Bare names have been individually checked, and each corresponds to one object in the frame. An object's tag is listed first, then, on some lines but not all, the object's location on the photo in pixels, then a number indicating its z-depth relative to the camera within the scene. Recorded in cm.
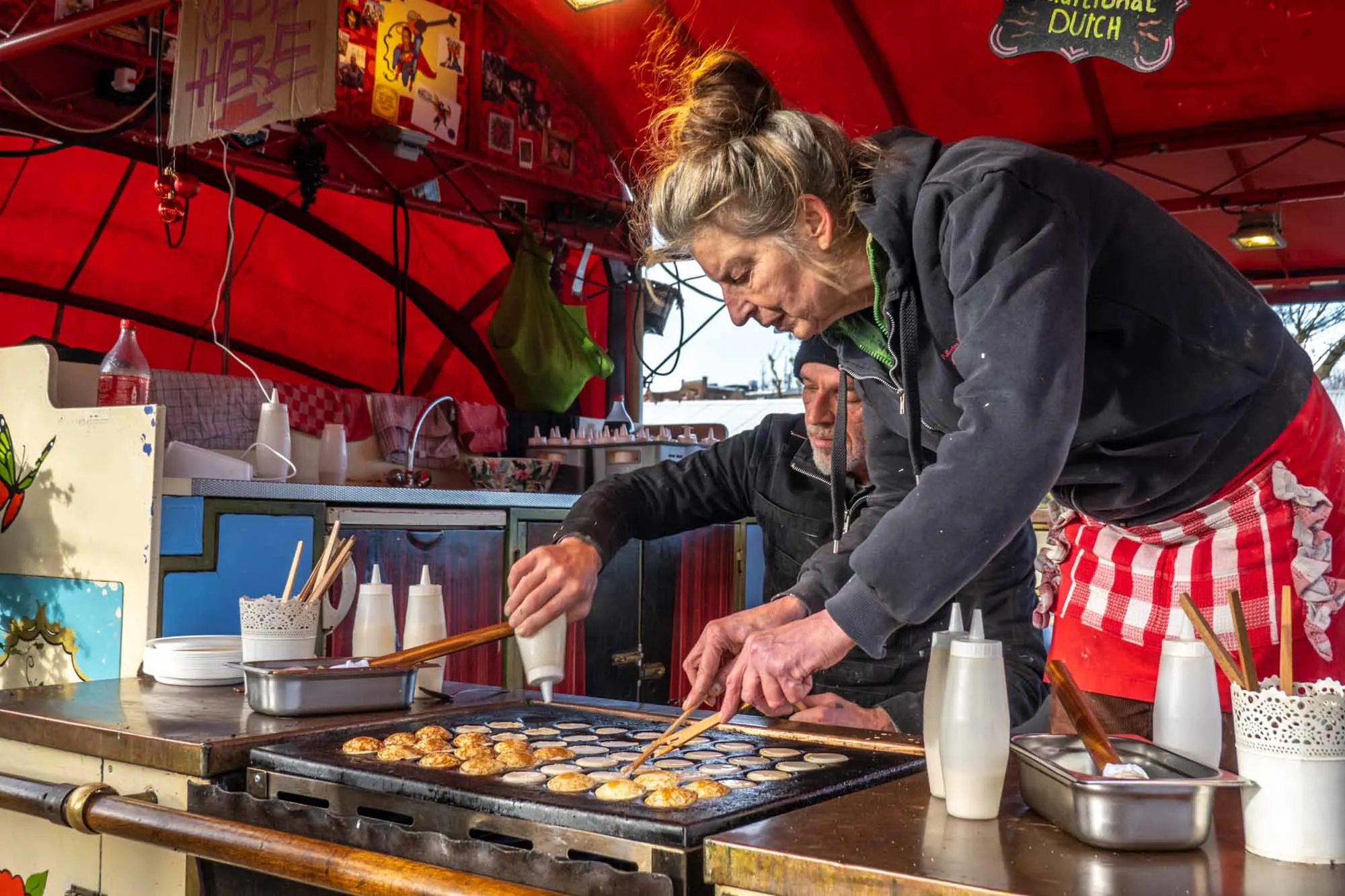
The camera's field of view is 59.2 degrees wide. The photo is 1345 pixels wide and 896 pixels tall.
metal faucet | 468
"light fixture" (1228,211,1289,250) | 660
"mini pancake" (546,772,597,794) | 128
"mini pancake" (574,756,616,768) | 141
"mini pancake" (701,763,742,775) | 140
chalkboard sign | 374
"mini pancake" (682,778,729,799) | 125
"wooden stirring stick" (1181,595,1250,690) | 107
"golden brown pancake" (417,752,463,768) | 140
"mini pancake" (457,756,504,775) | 137
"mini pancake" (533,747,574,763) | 145
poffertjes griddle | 113
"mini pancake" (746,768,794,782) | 135
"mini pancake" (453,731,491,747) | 151
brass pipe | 110
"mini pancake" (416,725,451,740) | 154
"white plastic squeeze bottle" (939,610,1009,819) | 113
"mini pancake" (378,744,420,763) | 143
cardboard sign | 303
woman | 123
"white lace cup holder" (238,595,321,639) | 191
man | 198
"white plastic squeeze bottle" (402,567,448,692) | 198
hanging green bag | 579
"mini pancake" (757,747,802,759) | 150
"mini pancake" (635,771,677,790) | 128
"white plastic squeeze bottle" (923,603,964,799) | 124
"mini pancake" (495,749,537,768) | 142
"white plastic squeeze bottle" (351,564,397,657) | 203
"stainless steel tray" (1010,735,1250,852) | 101
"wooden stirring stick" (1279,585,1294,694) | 100
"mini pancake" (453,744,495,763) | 145
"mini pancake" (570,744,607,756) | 150
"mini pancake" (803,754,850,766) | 144
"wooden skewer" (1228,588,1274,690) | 104
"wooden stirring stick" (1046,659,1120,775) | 115
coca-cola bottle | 311
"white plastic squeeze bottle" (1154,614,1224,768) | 125
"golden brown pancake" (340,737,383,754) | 148
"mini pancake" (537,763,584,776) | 138
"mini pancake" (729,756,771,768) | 144
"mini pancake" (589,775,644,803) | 124
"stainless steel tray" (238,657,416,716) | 170
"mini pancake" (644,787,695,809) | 119
